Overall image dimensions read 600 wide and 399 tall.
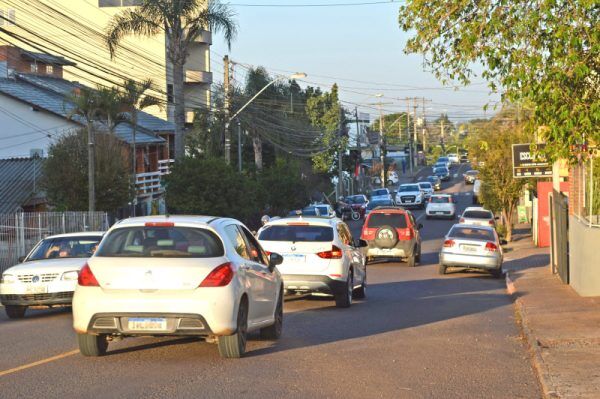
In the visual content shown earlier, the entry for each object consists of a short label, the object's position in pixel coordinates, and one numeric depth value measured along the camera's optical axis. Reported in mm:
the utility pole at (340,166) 84375
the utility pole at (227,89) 50750
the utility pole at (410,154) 138625
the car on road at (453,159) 150500
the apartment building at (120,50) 73562
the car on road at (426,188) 83512
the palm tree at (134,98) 48625
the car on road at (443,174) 115688
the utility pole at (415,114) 157500
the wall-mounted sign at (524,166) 39094
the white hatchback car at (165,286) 10539
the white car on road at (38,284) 17031
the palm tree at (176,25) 43969
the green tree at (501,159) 49688
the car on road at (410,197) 76938
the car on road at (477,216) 47219
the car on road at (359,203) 71062
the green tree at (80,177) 41719
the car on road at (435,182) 99844
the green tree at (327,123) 88125
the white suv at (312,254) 17984
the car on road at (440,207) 66812
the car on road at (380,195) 70875
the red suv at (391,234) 34219
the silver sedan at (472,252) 30344
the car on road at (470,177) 103031
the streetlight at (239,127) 45488
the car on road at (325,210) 57750
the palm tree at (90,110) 36594
